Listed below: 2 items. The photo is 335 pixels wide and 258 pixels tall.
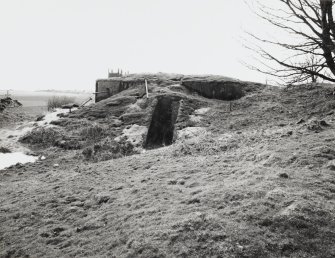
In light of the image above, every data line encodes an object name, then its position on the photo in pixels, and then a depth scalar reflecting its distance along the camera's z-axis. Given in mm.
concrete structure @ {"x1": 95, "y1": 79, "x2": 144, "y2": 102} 22328
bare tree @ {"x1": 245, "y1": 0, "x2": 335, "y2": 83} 5790
